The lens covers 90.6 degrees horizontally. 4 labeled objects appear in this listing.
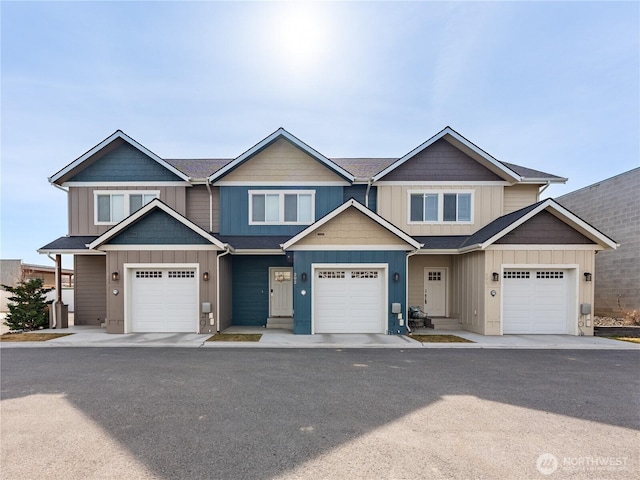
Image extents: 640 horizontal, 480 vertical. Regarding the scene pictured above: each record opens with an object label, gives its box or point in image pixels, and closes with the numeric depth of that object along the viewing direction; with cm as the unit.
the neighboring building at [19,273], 1992
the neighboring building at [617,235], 1344
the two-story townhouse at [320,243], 1101
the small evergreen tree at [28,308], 1164
